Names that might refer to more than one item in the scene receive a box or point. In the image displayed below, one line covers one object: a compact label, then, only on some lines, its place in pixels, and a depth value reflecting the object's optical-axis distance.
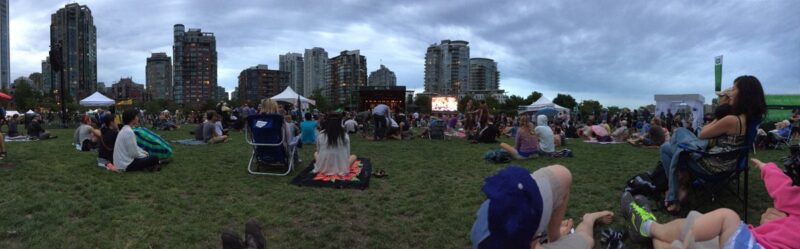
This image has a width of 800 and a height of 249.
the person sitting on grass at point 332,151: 5.70
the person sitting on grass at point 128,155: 5.86
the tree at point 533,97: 81.69
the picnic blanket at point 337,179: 5.11
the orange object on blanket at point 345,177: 5.41
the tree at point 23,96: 53.69
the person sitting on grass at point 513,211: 1.63
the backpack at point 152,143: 6.50
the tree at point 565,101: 86.25
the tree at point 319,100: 68.16
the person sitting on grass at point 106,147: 6.21
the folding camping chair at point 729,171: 3.52
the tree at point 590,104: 91.38
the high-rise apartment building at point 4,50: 61.93
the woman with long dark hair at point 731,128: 3.40
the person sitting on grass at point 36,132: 12.09
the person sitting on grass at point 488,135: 11.87
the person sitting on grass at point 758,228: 2.12
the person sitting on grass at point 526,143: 7.94
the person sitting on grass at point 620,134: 12.91
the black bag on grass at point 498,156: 7.55
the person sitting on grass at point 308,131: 10.80
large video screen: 37.78
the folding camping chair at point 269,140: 5.99
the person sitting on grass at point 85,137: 8.58
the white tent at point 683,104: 21.77
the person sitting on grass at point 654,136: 10.59
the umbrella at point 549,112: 23.06
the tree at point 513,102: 80.43
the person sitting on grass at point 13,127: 12.96
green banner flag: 18.12
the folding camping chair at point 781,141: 10.10
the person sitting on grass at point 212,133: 10.96
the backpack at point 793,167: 2.67
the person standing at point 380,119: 12.50
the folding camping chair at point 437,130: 13.37
